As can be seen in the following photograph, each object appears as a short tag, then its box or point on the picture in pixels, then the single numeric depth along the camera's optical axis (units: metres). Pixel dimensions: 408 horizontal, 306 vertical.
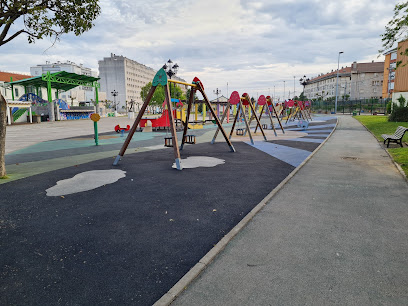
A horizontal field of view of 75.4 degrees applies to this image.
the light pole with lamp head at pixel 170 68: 31.04
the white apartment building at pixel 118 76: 119.12
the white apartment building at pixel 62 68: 110.12
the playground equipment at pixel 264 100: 18.77
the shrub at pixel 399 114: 26.45
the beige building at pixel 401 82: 29.83
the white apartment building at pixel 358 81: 96.62
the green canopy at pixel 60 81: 41.38
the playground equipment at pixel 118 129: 20.87
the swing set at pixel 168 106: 8.56
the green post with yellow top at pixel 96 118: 13.88
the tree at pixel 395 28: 8.80
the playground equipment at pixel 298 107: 29.42
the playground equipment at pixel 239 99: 13.94
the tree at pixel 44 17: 6.94
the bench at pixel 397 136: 12.51
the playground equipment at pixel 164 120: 17.93
